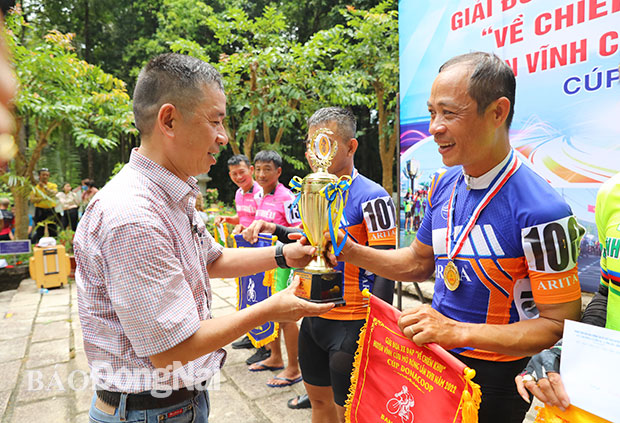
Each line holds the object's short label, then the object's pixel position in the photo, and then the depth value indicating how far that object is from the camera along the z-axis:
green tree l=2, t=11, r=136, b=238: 6.85
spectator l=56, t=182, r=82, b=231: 10.21
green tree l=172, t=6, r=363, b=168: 8.95
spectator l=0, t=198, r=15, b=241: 8.77
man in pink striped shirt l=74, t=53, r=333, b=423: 1.20
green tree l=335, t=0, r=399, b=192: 9.52
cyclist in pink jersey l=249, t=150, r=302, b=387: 3.80
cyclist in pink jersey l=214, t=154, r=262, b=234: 4.89
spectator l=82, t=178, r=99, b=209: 10.74
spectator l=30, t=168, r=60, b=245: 8.17
